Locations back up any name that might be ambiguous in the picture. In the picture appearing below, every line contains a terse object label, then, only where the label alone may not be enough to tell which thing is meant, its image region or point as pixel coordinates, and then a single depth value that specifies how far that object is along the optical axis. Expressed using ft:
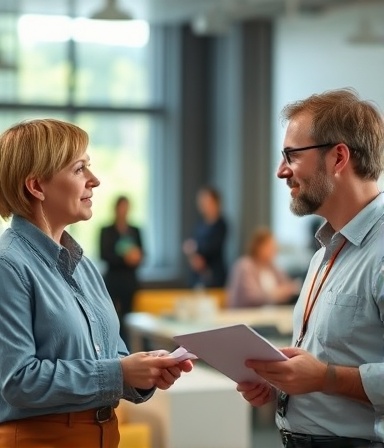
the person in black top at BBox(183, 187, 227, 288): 43.68
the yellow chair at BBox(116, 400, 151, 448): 19.10
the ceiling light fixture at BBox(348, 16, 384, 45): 38.22
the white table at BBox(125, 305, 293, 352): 29.99
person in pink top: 34.50
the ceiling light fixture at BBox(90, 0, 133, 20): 34.65
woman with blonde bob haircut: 9.46
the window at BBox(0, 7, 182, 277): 48.03
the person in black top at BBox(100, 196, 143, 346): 38.60
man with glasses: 9.43
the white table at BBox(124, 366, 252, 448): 18.71
